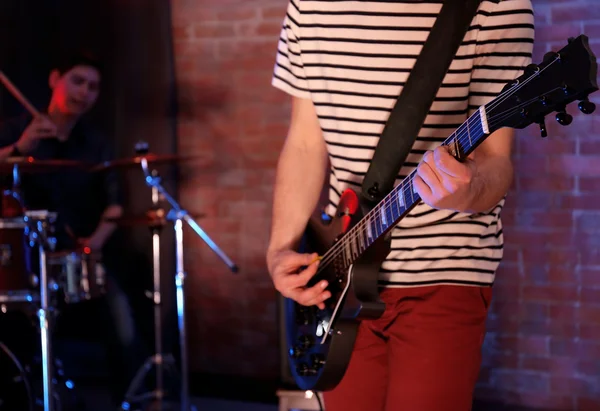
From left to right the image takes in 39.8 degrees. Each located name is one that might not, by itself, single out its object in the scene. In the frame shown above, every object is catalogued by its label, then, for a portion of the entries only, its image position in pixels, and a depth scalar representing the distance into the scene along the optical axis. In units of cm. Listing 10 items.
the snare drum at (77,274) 351
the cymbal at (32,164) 317
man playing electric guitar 176
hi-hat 375
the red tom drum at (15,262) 322
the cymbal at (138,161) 363
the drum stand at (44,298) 318
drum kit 321
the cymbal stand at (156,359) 390
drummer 390
